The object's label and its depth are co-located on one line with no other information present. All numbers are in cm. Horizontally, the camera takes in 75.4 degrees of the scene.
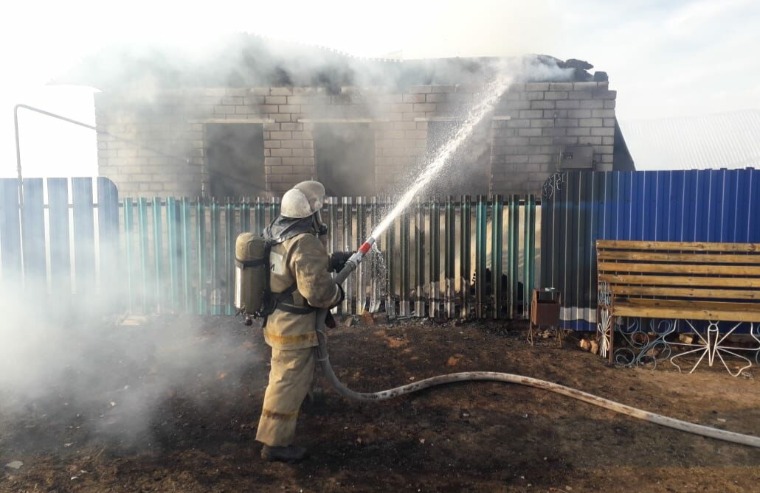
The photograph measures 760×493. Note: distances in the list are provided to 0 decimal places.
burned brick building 954
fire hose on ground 366
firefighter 339
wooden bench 525
